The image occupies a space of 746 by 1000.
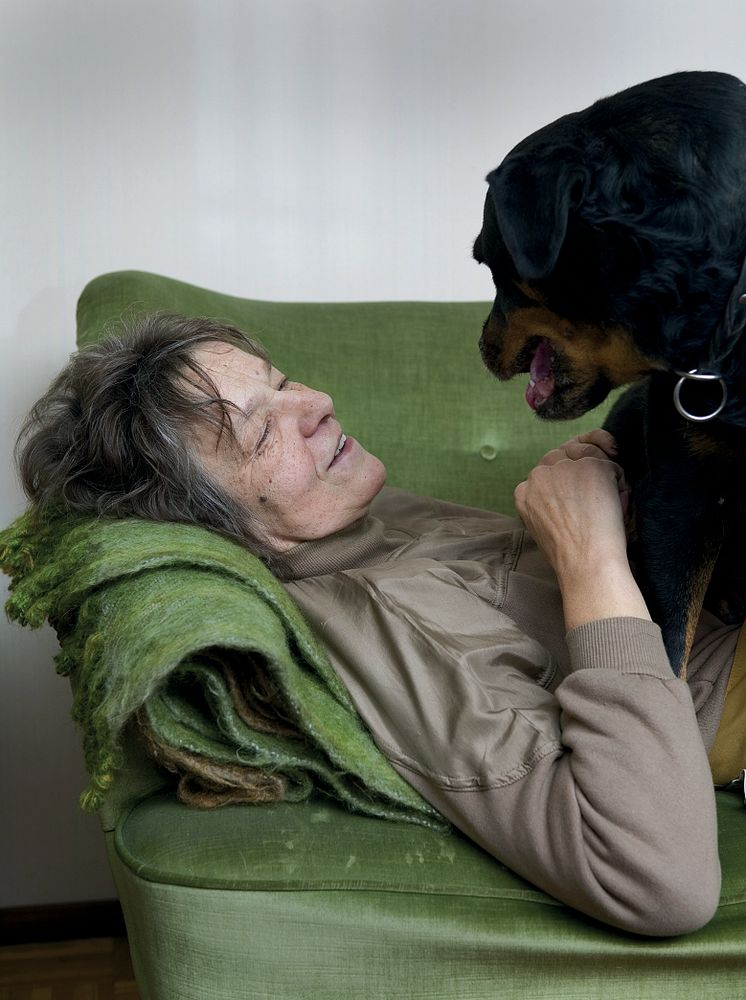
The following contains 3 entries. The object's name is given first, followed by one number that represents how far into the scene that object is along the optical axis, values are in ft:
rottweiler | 3.72
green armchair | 3.53
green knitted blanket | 3.45
